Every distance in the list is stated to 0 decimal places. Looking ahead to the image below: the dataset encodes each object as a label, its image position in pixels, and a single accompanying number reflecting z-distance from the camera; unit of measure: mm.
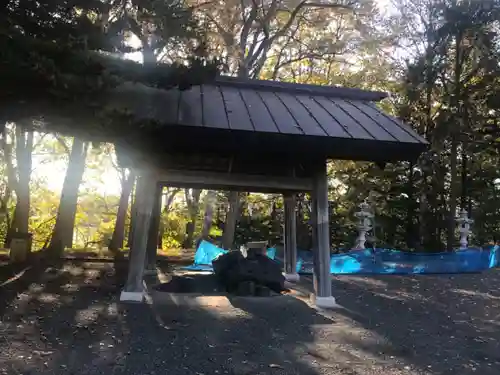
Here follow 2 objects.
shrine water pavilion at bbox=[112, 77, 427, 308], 6055
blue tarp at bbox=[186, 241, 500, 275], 12125
